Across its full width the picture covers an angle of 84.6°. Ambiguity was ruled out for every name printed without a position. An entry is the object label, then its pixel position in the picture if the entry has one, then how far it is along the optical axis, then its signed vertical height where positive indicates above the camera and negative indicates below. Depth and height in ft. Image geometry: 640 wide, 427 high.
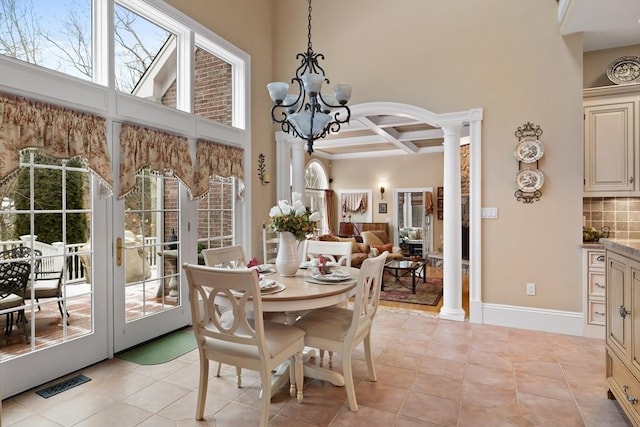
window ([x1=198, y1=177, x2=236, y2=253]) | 13.52 -0.03
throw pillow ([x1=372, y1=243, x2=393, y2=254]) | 25.40 -2.54
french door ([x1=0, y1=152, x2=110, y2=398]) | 8.11 -1.36
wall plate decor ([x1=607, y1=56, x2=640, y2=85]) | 12.74 +5.17
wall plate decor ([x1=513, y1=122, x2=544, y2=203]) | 12.56 +1.80
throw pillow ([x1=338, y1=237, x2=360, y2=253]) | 22.96 -2.22
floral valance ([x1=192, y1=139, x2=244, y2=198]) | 12.67 +1.98
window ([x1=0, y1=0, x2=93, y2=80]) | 8.18 +4.56
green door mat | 9.99 -4.08
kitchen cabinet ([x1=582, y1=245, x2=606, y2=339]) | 11.87 -2.75
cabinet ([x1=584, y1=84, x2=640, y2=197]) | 12.06 +2.48
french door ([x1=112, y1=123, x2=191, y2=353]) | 10.30 -1.43
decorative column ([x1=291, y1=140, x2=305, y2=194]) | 17.44 +2.49
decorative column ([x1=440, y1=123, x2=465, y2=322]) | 13.75 -0.76
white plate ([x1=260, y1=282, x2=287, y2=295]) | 7.23 -1.59
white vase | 8.86 -1.08
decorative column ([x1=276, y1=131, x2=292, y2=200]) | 17.22 +2.40
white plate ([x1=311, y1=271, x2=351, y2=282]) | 8.23 -1.52
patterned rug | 16.70 -4.12
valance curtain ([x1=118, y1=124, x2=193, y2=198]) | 10.13 +1.88
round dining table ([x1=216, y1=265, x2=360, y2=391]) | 6.92 -1.68
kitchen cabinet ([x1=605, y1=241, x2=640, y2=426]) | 6.34 -2.30
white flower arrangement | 8.64 -0.13
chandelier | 8.84 +2.98
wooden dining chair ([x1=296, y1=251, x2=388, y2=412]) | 7.37 -2.53
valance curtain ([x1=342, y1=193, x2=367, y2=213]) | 33.06 +1.07
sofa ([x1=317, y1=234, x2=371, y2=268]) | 21.88 -2.45
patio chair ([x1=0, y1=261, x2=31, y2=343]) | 7.98 -1.66
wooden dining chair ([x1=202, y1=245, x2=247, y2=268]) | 9.47 -1.21
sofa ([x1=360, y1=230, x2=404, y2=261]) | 24.30 -2.39
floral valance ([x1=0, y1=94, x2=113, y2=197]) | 7.54 +1.91
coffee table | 18.13 -2.90
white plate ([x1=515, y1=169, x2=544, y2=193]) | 12.57 +1.17
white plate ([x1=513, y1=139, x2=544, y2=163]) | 12.51 +2.21
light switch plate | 13.30 -0.02
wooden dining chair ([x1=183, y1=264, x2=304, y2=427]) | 6.23 -2.37
